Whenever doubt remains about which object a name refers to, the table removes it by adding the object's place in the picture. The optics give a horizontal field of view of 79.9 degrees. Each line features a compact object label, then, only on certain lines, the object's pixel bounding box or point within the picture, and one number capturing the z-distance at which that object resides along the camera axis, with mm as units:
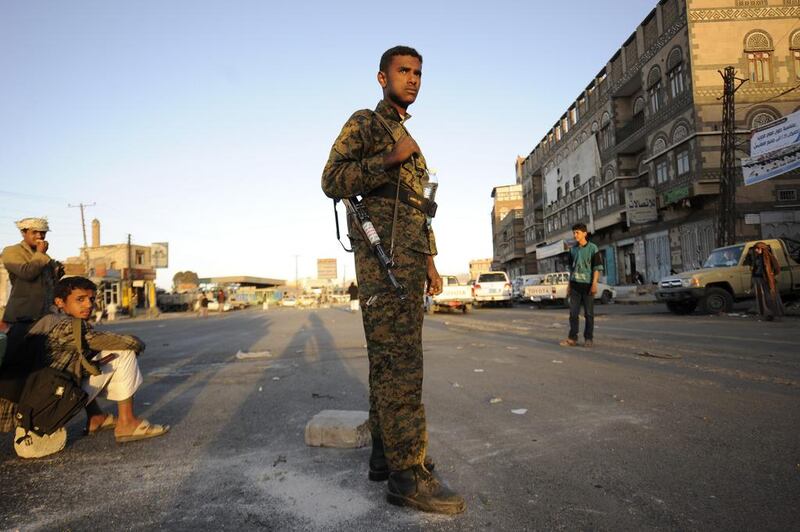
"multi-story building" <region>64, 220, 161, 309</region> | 45688
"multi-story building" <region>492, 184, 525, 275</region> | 64812
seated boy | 2869
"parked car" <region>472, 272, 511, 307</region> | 23453
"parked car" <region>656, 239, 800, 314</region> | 12984
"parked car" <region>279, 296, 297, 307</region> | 64700
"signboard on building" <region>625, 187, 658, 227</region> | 29984
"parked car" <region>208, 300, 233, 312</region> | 48419
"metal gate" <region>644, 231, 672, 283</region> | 29578
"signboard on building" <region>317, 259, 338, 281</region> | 77000
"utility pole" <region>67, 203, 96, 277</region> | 46850
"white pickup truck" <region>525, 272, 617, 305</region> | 24141
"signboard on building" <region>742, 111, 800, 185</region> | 17603
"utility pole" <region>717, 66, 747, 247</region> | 22844
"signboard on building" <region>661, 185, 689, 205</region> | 26062
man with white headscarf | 3982
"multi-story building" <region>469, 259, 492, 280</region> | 123062
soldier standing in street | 2141
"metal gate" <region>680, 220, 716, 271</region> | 25797
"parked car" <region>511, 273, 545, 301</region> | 26825
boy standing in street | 7352
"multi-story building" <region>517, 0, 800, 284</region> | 25438
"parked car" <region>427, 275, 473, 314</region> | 20297
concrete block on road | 2814
